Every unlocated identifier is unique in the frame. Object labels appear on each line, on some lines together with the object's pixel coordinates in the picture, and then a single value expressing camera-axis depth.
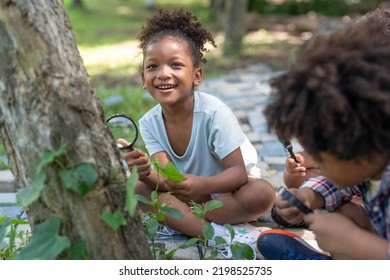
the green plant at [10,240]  2.09
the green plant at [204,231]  1.98
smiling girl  2.52
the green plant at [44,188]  1.58
